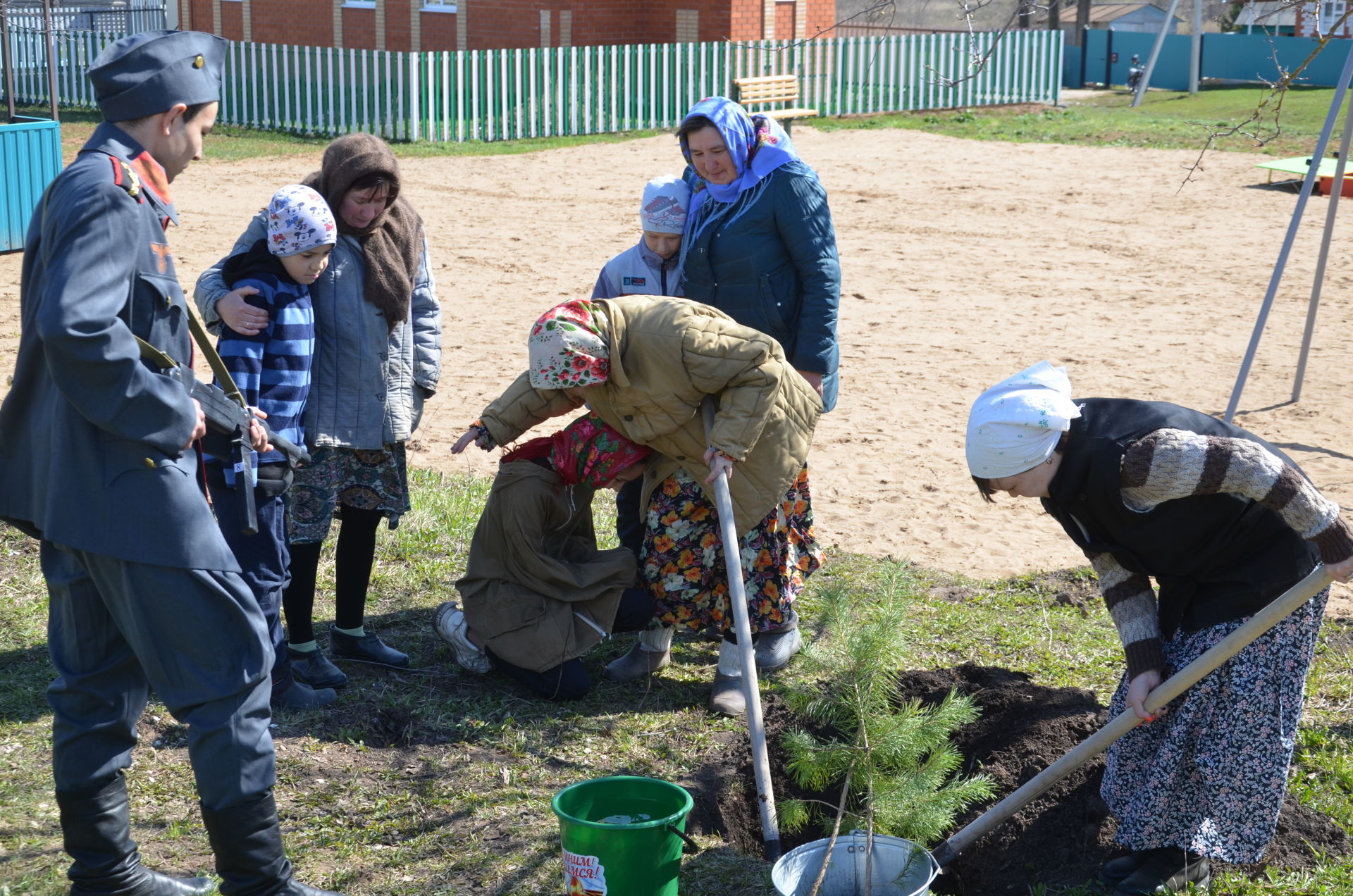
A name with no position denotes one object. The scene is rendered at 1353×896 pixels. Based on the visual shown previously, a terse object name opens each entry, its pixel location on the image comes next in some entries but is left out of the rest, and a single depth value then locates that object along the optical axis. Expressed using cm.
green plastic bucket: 288
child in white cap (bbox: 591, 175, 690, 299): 446
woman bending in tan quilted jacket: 363
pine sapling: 311
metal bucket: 292
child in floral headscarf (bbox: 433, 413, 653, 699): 408
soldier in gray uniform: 249
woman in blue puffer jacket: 424
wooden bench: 1906
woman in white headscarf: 279
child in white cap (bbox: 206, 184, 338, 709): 355
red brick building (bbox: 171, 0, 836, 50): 2272
